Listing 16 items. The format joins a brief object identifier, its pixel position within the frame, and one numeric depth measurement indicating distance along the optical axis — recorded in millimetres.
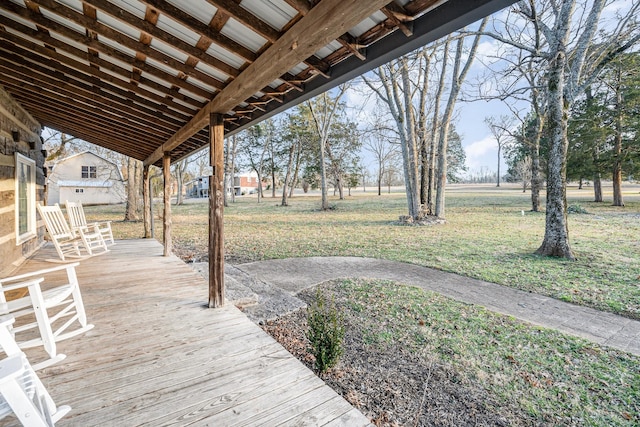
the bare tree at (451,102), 10117
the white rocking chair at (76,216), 5393
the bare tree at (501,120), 18556
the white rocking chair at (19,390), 1122
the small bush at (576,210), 12378
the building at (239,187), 43406
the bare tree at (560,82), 5469
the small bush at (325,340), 2508
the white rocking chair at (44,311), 2049
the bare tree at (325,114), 16641
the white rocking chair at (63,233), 4855
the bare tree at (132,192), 13444
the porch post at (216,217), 3180
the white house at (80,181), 23555
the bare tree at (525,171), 29650
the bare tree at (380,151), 29891
